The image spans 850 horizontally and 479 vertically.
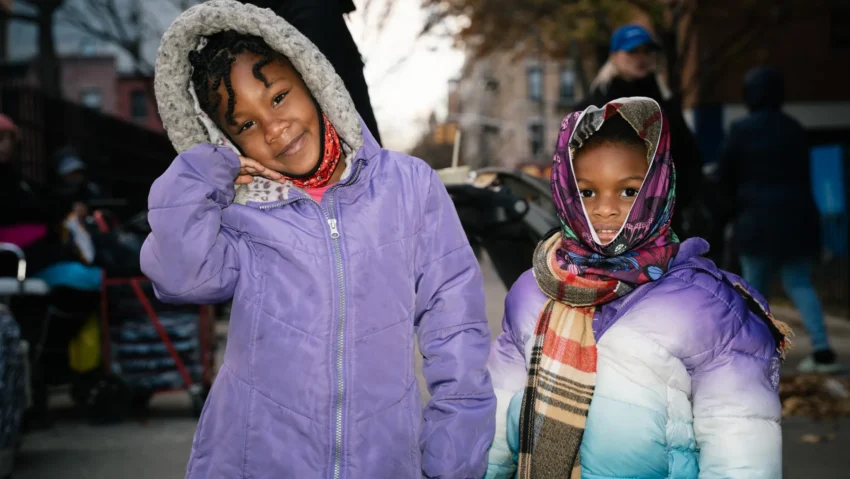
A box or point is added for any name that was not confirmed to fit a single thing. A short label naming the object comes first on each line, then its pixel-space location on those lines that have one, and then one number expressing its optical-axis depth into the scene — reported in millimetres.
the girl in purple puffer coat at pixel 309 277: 2217
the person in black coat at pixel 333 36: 3018
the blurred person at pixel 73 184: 7219
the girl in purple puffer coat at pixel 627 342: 2271
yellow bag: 6648
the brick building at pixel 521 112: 61719
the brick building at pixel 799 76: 25656
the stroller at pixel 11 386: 4531
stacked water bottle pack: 6520
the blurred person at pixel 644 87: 4414
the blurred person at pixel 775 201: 6996
